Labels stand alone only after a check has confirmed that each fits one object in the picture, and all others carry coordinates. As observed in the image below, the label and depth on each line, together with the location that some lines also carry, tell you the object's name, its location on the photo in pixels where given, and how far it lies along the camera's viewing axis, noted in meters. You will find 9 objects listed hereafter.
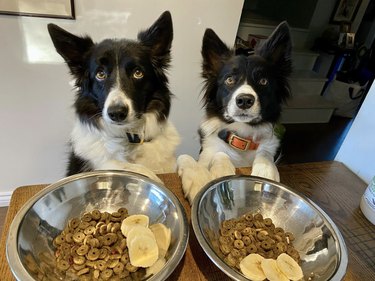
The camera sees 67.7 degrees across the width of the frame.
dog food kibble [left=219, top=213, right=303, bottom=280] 0.75
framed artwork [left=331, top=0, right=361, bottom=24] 2.41
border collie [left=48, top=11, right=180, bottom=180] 1.20
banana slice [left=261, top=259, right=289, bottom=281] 0.71
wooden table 0.76
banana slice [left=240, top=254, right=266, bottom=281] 0.70
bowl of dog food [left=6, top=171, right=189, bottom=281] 0.70
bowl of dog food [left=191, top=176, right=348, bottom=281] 0.73
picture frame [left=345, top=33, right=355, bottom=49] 2.60
